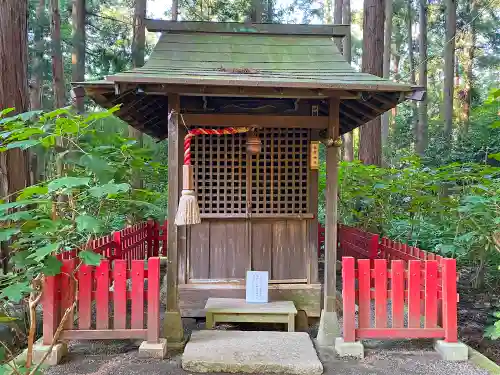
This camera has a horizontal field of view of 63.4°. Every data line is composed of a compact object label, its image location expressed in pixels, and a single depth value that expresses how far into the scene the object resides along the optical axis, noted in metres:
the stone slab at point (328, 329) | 4.92
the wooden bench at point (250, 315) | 5.17
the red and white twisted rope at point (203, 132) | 5.02
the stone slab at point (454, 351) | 4.48
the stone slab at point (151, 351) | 4.45
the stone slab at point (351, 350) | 4.56
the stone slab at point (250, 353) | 4.13
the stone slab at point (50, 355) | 4.23
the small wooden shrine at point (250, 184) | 5.72
